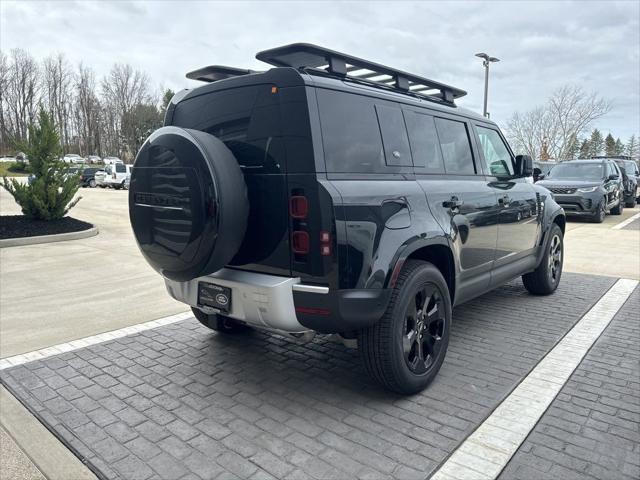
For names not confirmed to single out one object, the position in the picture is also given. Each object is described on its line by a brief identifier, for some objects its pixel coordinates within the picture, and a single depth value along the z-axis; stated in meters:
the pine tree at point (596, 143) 83.38
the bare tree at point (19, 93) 64.88
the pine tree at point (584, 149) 65.25
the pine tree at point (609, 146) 89.81
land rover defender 2.75
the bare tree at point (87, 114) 70.75
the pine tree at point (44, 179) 9.88
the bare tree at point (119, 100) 69.62
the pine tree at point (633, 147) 82.71
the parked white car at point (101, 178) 30.58
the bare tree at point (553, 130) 45.28
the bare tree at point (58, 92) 69.12
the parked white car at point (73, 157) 57.78
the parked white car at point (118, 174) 29.64
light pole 23.77
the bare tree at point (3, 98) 63.16
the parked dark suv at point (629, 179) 18.15
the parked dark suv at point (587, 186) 13.29
